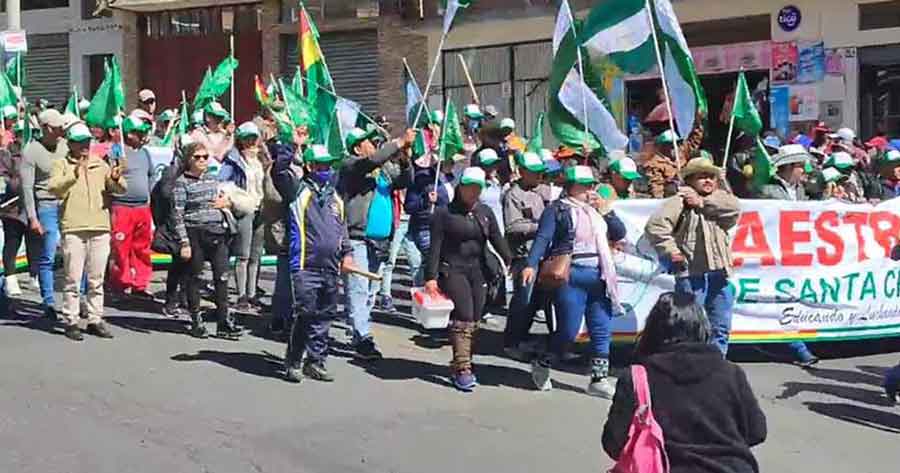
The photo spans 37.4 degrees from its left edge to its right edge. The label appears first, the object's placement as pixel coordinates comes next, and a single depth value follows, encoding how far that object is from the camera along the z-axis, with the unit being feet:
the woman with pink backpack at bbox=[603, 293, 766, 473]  14.85
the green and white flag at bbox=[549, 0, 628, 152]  35.78
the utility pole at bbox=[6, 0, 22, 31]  66.71
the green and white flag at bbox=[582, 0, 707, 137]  35.63
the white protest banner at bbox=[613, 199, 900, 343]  34.45
